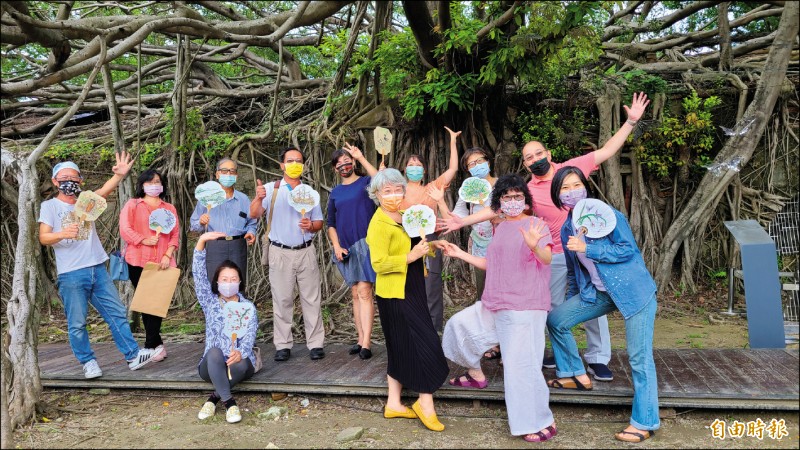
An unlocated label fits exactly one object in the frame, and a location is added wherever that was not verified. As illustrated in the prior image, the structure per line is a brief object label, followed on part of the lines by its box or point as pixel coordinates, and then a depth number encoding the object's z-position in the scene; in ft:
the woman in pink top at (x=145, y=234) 15.71
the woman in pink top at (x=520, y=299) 11.10
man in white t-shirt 14.26
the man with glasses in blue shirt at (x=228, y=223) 15.33
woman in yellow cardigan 12.02
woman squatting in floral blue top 13.07
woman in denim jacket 11.00
